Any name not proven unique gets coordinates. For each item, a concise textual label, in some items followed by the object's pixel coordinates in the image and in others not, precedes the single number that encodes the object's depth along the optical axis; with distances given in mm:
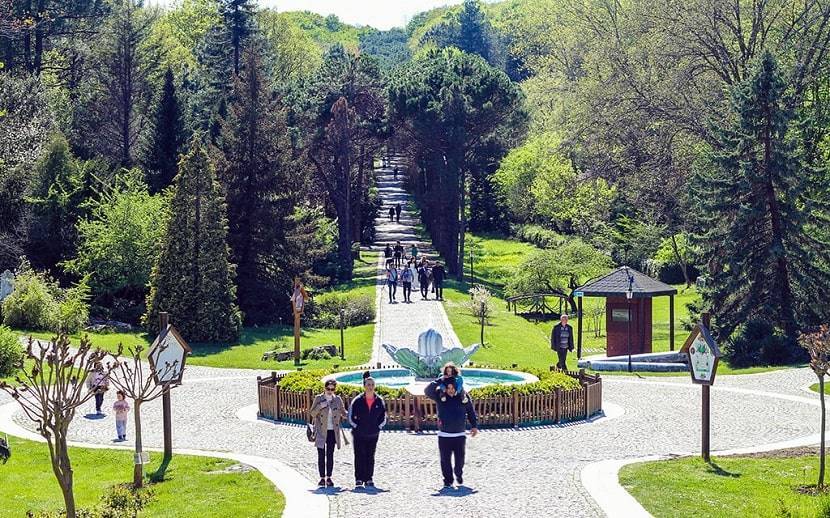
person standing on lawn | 29859
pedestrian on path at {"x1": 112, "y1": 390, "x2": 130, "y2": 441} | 23125
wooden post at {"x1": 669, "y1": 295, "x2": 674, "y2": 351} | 39688
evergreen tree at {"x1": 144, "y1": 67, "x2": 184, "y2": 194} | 52438
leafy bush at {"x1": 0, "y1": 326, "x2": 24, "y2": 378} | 31000
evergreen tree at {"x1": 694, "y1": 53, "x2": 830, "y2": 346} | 36656
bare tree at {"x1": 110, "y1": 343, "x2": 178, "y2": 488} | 17708
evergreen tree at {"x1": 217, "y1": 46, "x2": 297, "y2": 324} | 46438
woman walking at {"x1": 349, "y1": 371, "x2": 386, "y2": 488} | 17516
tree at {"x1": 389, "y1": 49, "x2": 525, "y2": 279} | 59281
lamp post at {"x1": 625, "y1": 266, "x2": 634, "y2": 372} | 37219
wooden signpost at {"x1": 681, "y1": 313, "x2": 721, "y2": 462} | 20531
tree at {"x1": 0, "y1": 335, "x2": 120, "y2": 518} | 14781
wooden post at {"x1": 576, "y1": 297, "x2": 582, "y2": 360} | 37394
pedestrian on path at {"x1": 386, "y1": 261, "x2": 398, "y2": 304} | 49456
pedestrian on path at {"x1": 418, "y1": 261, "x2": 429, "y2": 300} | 50866
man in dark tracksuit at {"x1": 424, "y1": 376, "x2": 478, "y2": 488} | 17250
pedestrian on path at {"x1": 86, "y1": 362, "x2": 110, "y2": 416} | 25456
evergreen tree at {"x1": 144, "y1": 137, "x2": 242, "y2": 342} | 39875
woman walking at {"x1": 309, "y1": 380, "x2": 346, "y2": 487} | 17906
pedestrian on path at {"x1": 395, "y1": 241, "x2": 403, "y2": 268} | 58875
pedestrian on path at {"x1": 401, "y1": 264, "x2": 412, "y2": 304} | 49188
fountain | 27188
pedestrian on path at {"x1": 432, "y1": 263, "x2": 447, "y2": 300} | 50094
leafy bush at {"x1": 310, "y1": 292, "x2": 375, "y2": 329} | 45375
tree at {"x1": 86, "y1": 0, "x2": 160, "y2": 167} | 61250
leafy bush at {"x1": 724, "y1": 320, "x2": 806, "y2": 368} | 35594
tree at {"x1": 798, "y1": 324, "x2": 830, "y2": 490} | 18239
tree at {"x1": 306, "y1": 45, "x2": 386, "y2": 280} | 62906
